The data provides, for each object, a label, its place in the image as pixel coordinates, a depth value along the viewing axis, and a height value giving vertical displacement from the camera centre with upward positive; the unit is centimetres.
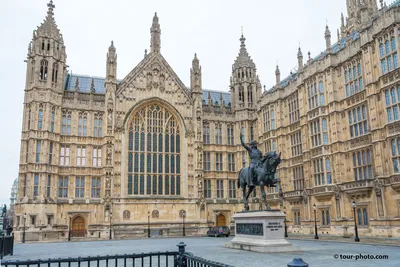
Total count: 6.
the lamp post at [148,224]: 4691 -320
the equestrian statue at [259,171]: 2338 +167
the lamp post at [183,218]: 4866 -266
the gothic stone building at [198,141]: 3375 +685
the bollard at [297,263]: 608 -111
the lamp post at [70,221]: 4497 -254
